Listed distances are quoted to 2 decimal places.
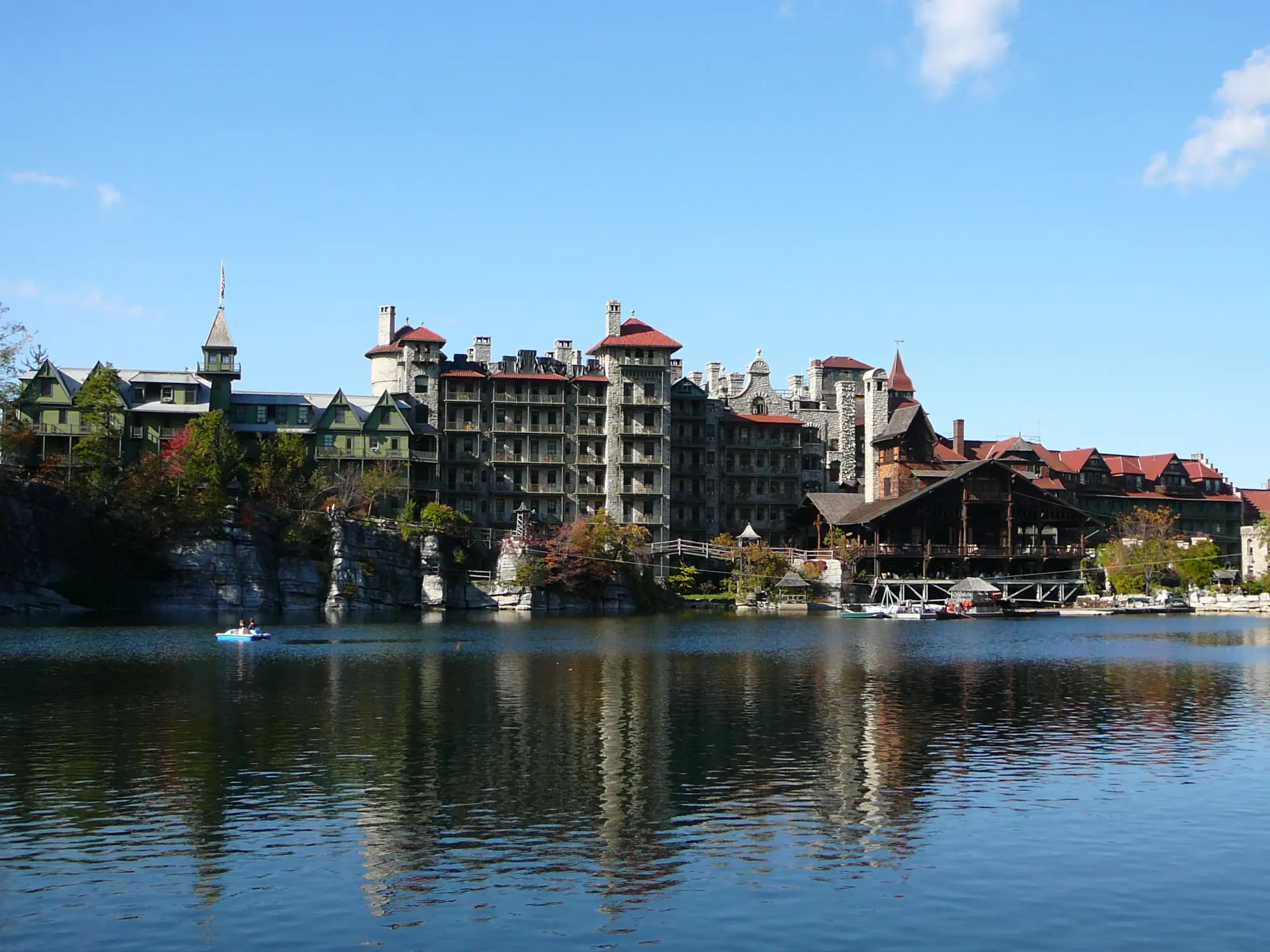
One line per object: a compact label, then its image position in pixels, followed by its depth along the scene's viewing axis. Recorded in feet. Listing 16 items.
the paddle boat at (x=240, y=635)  248.73
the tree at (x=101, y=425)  376.48
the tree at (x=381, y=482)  406.41
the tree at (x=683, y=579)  438.40
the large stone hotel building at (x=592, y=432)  431.84
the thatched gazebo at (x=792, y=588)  426.10
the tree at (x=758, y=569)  427.74
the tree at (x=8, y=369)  341.21
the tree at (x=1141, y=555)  471.62
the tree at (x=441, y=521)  398.42
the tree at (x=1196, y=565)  479.41
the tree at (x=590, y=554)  396.78
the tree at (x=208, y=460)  368.34
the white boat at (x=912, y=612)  386.73
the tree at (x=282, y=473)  395.96
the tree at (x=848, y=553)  438.81
